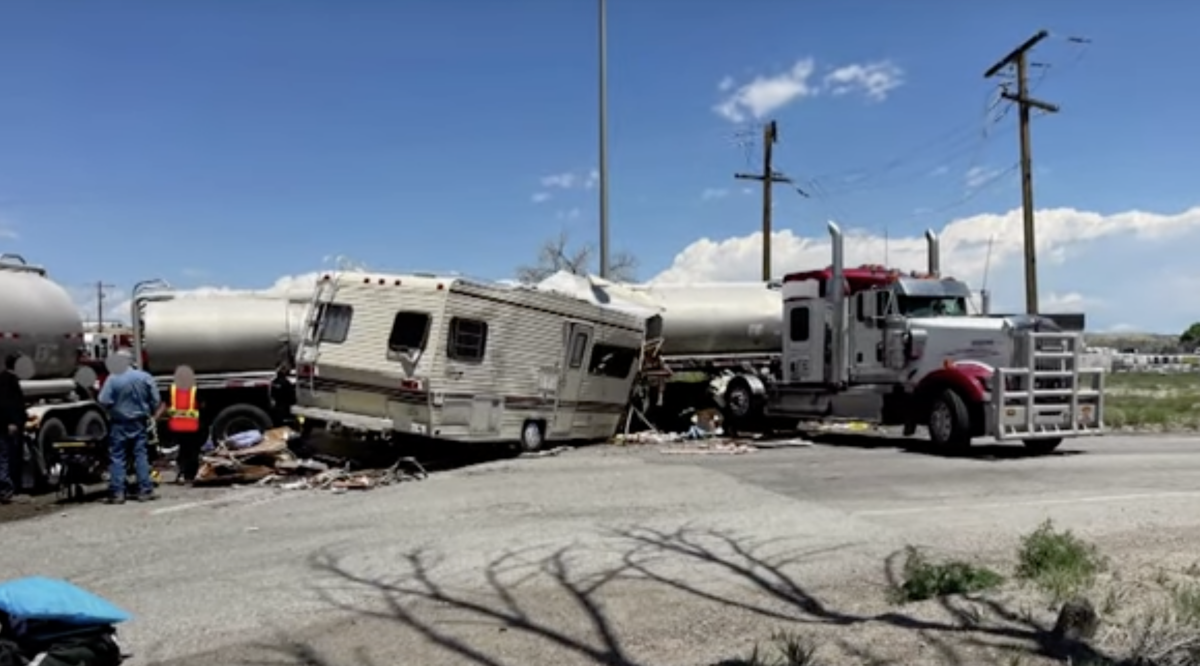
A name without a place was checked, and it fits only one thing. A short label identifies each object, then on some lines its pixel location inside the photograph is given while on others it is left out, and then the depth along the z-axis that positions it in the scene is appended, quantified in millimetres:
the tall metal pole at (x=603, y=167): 22703
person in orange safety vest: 15148
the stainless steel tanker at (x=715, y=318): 22125
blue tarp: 5527
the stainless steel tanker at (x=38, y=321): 14898
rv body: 15086
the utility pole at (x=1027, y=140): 28453
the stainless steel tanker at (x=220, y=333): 18656
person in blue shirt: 12961
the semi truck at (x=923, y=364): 16359
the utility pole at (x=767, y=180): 37531
